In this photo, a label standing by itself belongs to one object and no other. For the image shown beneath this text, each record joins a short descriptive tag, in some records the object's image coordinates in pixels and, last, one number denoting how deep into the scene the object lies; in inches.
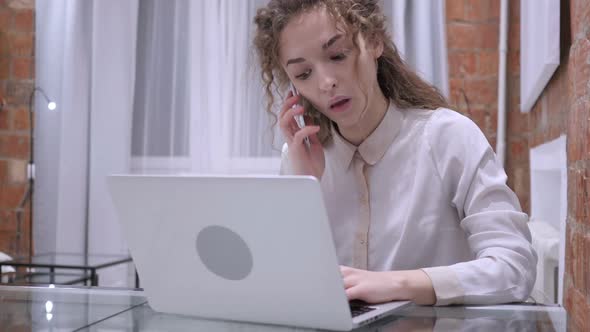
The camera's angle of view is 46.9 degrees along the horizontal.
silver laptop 27.3
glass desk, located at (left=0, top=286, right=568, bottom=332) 29.5
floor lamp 127.5
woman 46.3
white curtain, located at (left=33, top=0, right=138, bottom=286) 125.6
